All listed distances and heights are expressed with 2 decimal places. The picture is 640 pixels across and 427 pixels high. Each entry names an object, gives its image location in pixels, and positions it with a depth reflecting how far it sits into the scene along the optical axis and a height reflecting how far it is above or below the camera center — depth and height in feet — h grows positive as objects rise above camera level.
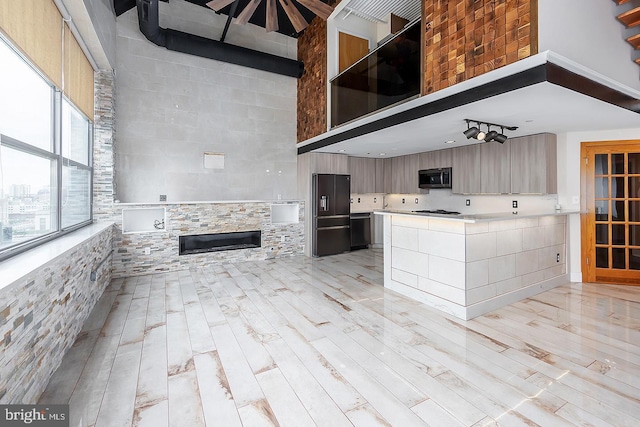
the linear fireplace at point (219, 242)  18.84 -1.65
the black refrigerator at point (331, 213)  21.97 +0.23
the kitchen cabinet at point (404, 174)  23.29 +3.40
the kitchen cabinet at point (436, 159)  20.57 +4.05
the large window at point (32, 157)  7.00 +1.77
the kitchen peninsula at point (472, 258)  11.23 -1.81
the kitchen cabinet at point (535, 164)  15.48 +2.68
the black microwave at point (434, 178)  20.77 +2.71
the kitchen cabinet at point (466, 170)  18.78 +2.94
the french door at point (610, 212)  15.07 +0.10
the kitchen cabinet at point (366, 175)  24.68 +3.48
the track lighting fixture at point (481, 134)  12.60 +3.47
